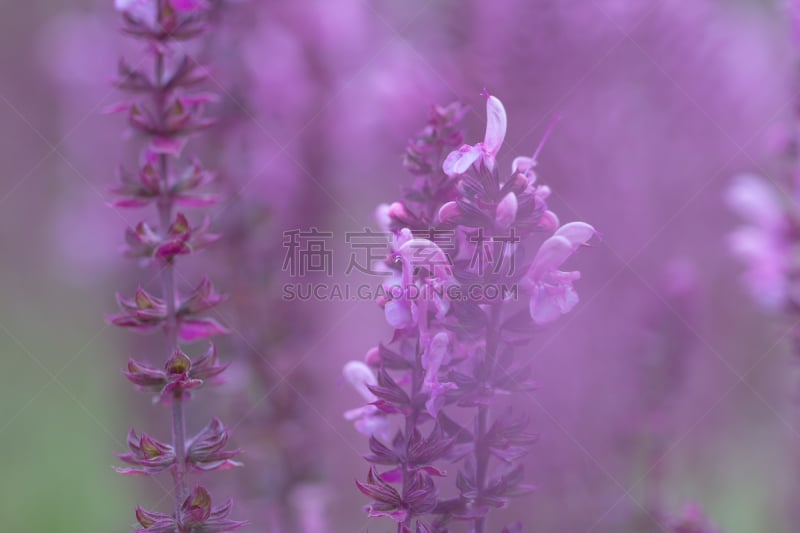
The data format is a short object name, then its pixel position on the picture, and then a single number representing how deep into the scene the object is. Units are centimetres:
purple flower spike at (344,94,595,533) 42
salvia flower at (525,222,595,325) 43
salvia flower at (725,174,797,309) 50
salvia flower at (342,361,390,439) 44
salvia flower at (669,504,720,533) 45
